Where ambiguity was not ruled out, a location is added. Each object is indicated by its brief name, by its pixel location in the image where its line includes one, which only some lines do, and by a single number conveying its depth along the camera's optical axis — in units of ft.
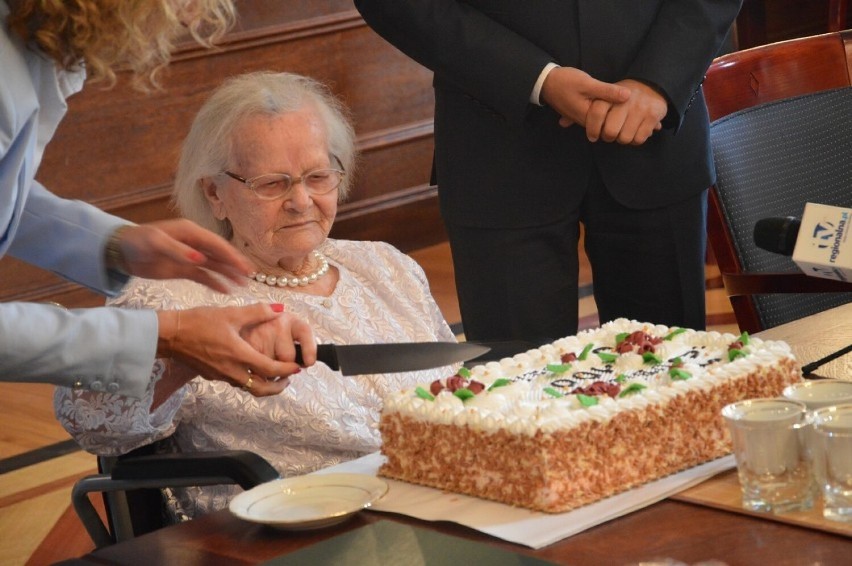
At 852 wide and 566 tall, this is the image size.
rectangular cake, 7.08
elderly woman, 8.84
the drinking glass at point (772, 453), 6.75
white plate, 7.12
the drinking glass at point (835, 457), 6.61
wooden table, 6.62
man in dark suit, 9.46
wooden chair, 10.09
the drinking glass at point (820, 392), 7.01
